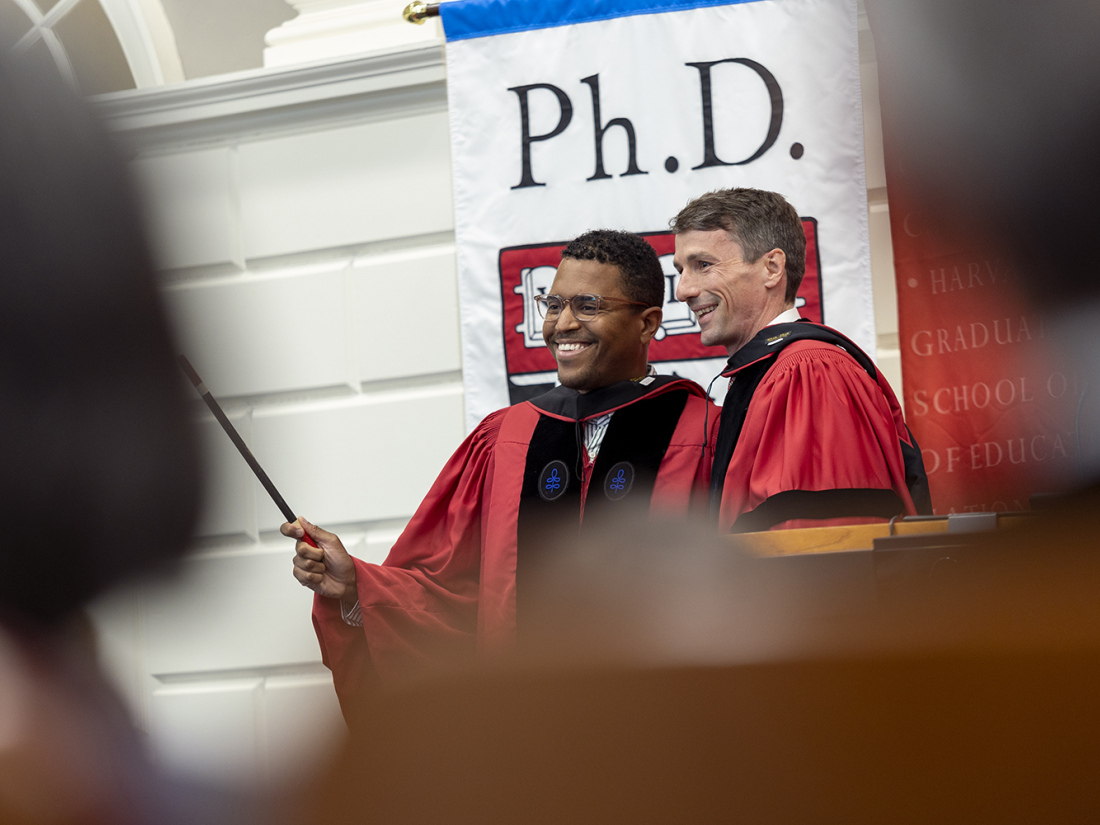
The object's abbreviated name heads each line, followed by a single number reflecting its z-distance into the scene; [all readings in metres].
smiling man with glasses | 4.93
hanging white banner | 6.96
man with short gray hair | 3.83
